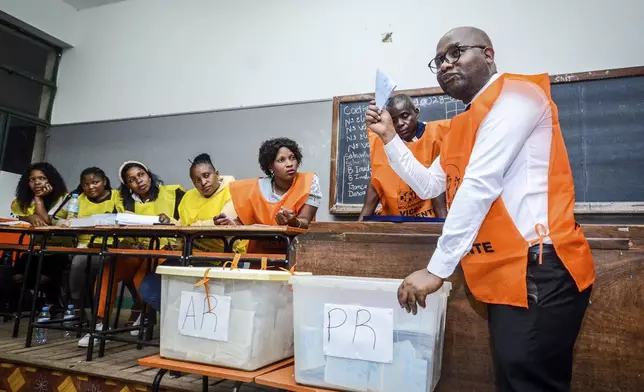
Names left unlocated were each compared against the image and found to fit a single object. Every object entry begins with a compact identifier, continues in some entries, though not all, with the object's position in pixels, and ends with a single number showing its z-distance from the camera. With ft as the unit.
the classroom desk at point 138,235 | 6.74
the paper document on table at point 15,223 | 9.61
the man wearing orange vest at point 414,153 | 7.49
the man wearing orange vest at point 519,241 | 3.15
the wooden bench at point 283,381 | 3.79
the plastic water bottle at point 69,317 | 9.61
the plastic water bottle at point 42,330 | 9.03
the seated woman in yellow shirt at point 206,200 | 9.70
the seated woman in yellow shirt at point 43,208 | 11.51
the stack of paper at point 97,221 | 8.45
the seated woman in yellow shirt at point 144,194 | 11.32
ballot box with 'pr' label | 3.54
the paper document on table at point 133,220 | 8.00
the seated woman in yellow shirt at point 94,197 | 11.61
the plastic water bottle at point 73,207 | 11.84
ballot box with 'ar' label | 4.20
